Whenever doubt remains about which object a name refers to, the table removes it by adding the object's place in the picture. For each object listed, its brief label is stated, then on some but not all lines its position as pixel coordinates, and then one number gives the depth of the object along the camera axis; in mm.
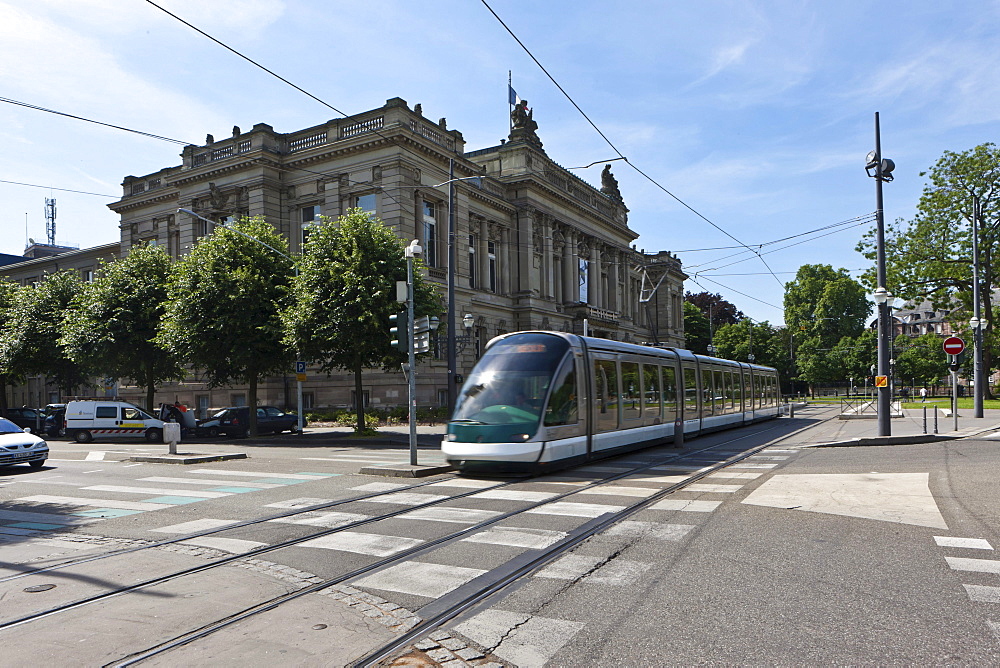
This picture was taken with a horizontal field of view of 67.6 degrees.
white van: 30984
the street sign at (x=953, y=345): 22500
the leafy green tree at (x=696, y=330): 95812
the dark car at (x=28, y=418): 36625
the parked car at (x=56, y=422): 35062
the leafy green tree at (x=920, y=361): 83831
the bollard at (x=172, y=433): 21641
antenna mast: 94694
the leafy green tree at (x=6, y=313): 42288
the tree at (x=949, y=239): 37938
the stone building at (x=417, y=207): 40312
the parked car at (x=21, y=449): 17891
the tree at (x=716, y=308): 101675
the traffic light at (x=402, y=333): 16344
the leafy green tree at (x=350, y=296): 27375
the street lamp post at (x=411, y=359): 15688
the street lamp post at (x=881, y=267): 20984
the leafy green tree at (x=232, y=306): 30062
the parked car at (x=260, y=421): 33062
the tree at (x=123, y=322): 35156
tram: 13953
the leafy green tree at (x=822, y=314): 82212
